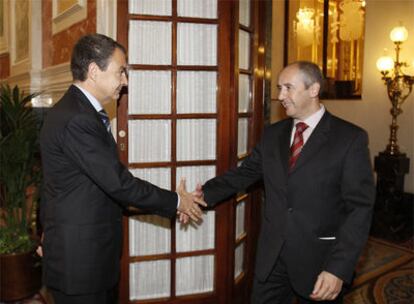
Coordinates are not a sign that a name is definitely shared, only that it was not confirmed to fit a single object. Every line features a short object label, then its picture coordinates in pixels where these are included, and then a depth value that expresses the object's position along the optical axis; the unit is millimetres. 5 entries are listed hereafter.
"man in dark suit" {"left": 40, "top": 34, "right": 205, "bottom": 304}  1877
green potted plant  3373
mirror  6465
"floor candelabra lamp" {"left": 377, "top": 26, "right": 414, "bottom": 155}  5676
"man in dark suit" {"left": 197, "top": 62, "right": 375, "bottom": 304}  1958
